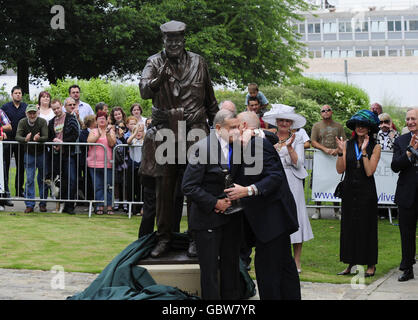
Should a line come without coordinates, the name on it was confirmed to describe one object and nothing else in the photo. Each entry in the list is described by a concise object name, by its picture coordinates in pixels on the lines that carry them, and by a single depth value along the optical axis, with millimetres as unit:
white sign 14297
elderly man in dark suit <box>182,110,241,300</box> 6980
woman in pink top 14359
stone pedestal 7688
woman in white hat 9523
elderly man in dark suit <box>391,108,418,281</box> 9539
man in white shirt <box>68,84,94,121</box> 15688
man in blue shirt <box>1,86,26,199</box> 14609
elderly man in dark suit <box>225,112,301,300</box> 6852
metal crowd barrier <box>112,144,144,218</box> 14375
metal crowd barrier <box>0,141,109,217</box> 14352
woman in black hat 9461
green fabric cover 7188
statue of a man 7910
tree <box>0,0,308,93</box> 32062
